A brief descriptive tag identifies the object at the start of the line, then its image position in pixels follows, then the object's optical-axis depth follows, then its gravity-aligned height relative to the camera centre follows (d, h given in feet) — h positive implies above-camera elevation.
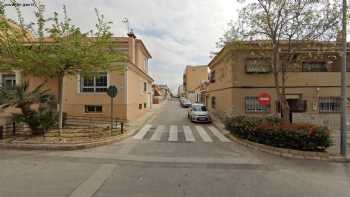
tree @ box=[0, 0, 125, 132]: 29.14 +7.38
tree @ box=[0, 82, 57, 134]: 30.19 -0.61
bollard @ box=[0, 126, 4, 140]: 30.73 -4.65
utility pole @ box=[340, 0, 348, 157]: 25.64 +1.36
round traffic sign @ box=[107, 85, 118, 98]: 36.09 +1.82
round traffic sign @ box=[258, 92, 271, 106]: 37.35 +0.43
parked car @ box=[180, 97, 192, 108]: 120.32 -1.20
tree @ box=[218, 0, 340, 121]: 31.73 +12.05
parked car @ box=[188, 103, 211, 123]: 57.57 -3.48
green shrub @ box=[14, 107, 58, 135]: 32.07 -2.94
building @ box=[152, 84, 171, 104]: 143.76 +3.39
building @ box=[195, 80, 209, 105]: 97.75 +4.86
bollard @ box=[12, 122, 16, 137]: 32.94 -4.49
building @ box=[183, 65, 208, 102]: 195.31 +24.78
